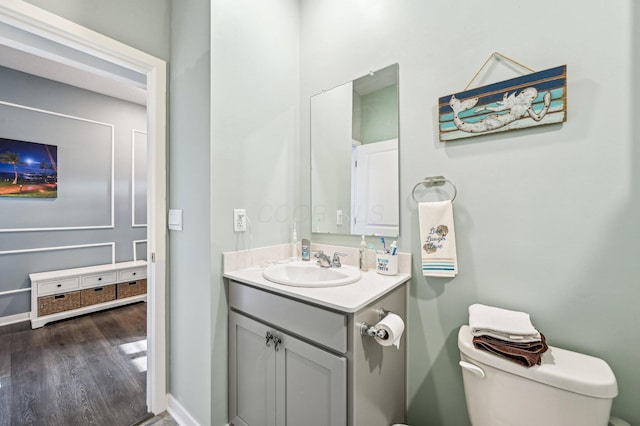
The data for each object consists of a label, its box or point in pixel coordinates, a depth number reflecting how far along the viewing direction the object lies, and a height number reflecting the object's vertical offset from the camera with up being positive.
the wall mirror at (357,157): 1.44 +0.33
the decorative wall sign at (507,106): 1.01 +0.45
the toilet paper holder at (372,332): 0.99 -0.45
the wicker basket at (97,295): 3.01 -0.98
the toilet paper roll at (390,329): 0.99 -0.45
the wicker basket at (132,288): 3.29 -0.98
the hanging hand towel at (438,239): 1.22 -0.13
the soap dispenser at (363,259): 1.46 -0.26
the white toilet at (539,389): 0.79 -0.58
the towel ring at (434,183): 1.25 +0.14
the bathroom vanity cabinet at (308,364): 0.97 -0.65
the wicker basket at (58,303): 2.74 -0.98
